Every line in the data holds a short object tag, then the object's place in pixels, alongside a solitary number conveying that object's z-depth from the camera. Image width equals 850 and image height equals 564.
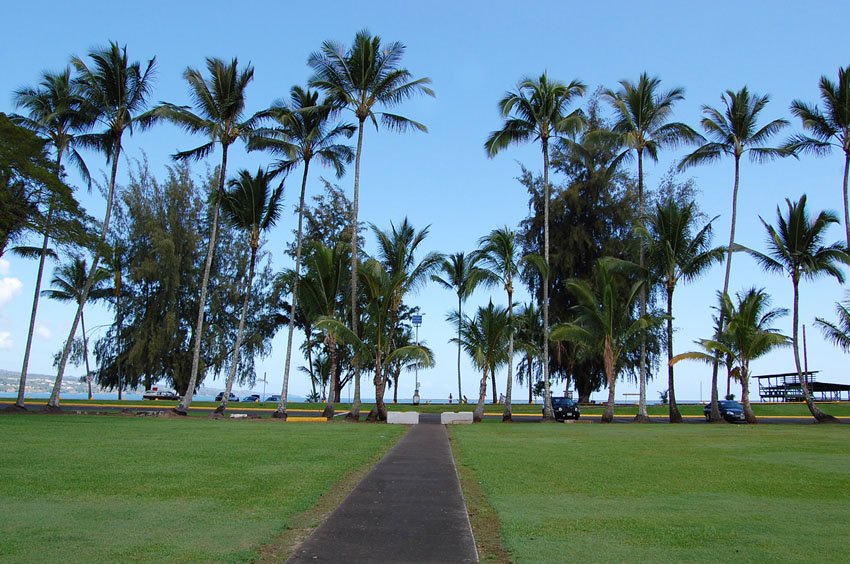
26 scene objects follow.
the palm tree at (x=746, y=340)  28.33
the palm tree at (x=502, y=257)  30.26
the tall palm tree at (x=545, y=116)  30.19
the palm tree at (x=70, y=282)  48.84
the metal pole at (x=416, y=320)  45.88
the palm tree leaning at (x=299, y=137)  30.27
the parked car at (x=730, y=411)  32.29
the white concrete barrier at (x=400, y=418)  27.56
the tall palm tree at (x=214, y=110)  28.86
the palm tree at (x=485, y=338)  29.02
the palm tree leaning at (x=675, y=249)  29.91
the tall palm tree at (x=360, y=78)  27.95
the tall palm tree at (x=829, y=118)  28.73
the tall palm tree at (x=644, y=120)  31.00
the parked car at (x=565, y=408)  33.84
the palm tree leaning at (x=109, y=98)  28.83
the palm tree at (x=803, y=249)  28.80
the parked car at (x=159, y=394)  57.34
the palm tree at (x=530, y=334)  47.94
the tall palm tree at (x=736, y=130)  30.36
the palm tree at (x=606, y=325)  28.84
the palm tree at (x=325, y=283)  29.17
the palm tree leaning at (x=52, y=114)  28.92
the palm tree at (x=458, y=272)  35.31
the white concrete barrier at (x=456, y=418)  28.00
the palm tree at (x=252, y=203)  31.25
